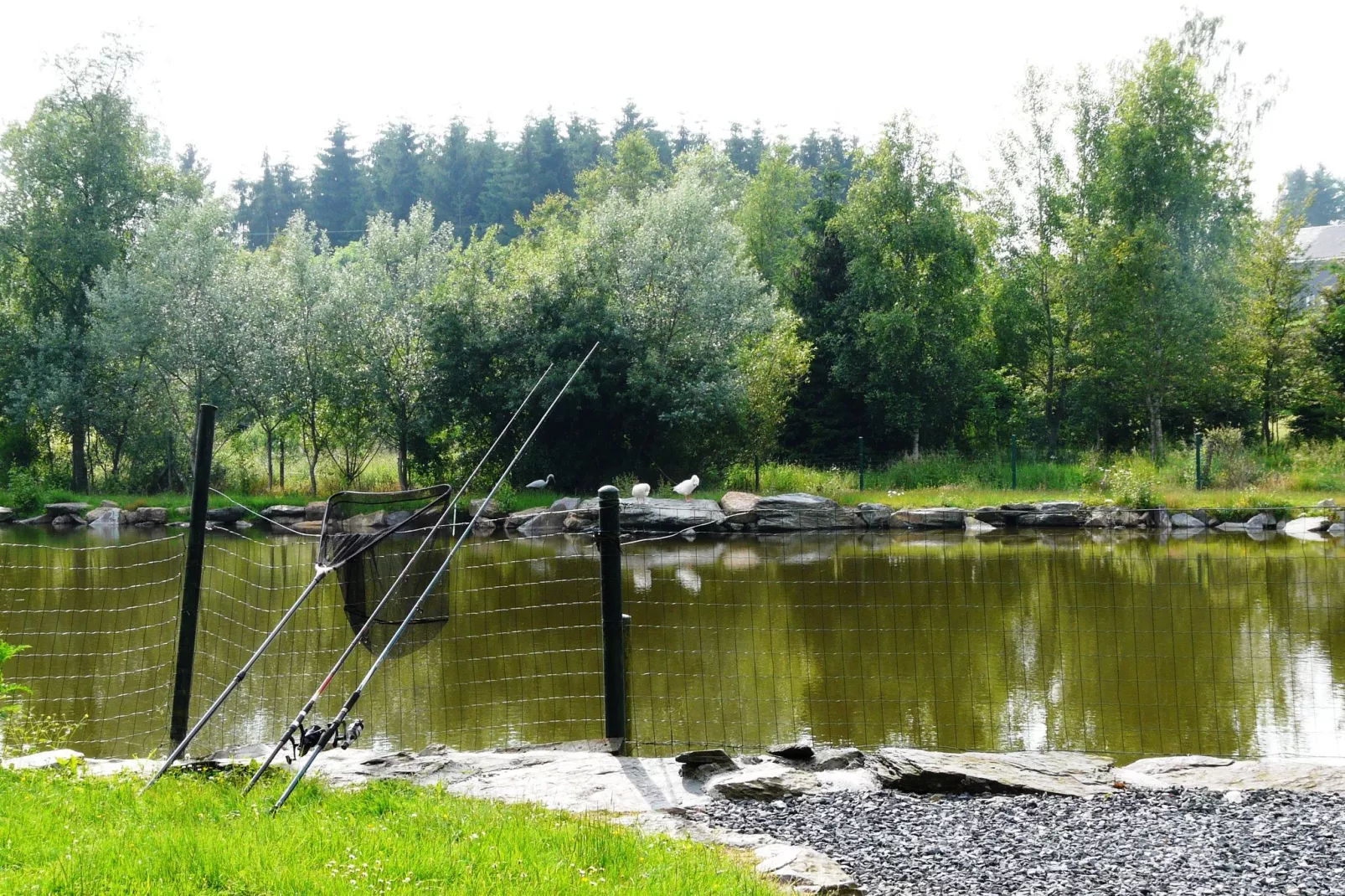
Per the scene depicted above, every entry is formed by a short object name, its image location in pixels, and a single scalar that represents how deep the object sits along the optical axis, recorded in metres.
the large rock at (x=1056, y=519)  21.03
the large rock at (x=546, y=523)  22.20
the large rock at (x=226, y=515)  24.44
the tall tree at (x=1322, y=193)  88.50
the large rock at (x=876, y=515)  21.88
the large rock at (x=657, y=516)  21.39
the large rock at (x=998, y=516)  21.56
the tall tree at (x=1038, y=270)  28.20
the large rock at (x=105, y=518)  24.80
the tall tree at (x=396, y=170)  73.06
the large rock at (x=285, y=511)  24.98
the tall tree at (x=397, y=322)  27.03
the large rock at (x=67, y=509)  25.95
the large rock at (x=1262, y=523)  19.64
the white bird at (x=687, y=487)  21.93
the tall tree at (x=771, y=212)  37.44
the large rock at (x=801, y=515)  21.77
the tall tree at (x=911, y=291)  27.14
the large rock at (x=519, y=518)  22.56
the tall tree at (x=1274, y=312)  24.20
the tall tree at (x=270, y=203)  77.44
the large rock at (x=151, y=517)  24.72
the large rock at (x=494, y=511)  22.86
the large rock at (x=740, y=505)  21.58
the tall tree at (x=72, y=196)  29.27
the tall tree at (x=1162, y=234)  25.28
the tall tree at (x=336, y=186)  76.56
